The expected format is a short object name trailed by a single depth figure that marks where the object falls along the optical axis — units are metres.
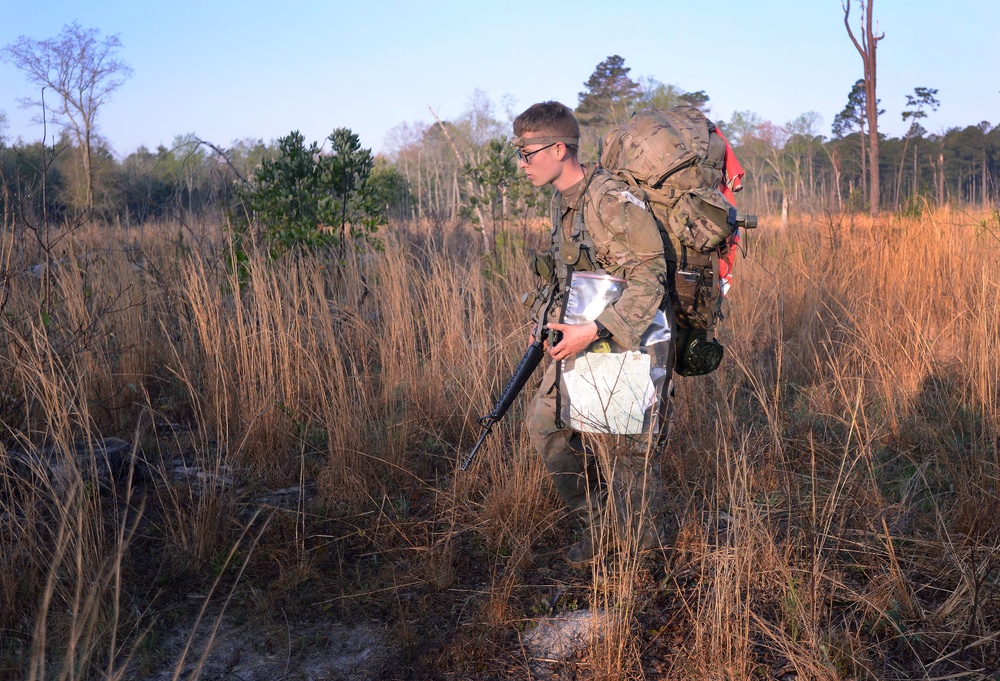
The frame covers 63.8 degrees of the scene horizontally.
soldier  2.44
